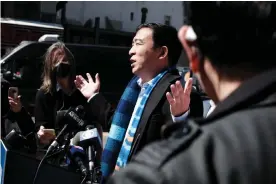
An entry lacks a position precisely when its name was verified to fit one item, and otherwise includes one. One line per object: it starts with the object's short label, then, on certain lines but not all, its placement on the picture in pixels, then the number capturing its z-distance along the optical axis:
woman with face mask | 3.51
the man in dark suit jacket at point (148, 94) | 2.41
